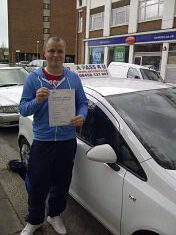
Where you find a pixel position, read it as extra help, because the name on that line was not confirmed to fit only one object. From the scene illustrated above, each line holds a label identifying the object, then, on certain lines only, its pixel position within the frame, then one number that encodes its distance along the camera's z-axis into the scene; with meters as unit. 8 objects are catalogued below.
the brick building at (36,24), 50.75
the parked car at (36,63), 20.82
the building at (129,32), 16.61
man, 2.06
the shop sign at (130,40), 19.27
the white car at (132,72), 8.52
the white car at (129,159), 1.70
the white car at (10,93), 5.78
